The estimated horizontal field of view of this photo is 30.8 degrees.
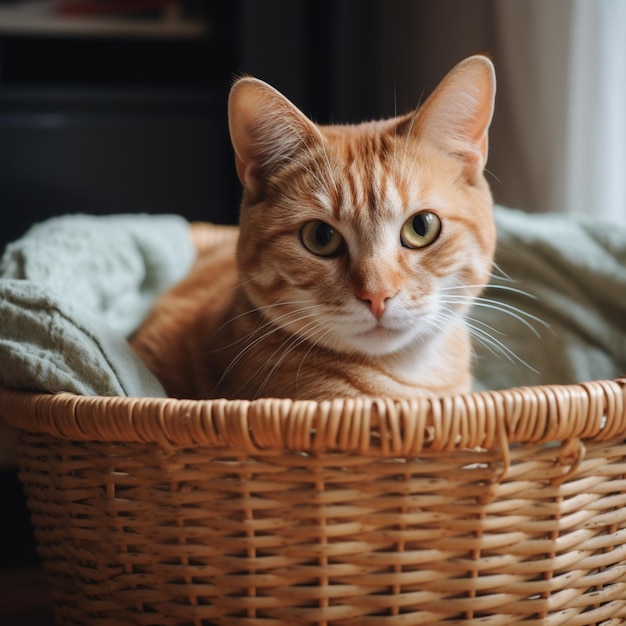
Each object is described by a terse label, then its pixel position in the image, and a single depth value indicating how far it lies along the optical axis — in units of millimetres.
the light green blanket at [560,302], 577
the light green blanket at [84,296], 421
